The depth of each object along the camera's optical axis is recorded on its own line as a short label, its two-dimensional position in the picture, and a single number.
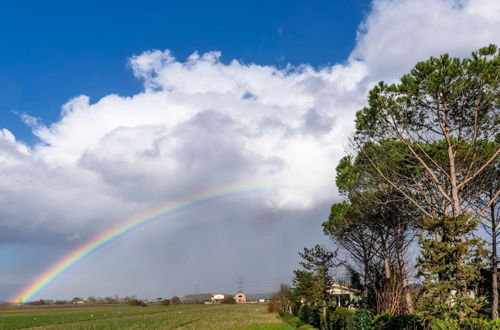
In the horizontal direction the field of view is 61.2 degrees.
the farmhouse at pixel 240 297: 178.38
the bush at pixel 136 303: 125.62
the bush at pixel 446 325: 10.21
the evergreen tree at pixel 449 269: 11.62
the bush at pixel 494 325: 8.34
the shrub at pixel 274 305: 67.88
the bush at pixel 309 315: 31.97
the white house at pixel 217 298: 176.52
